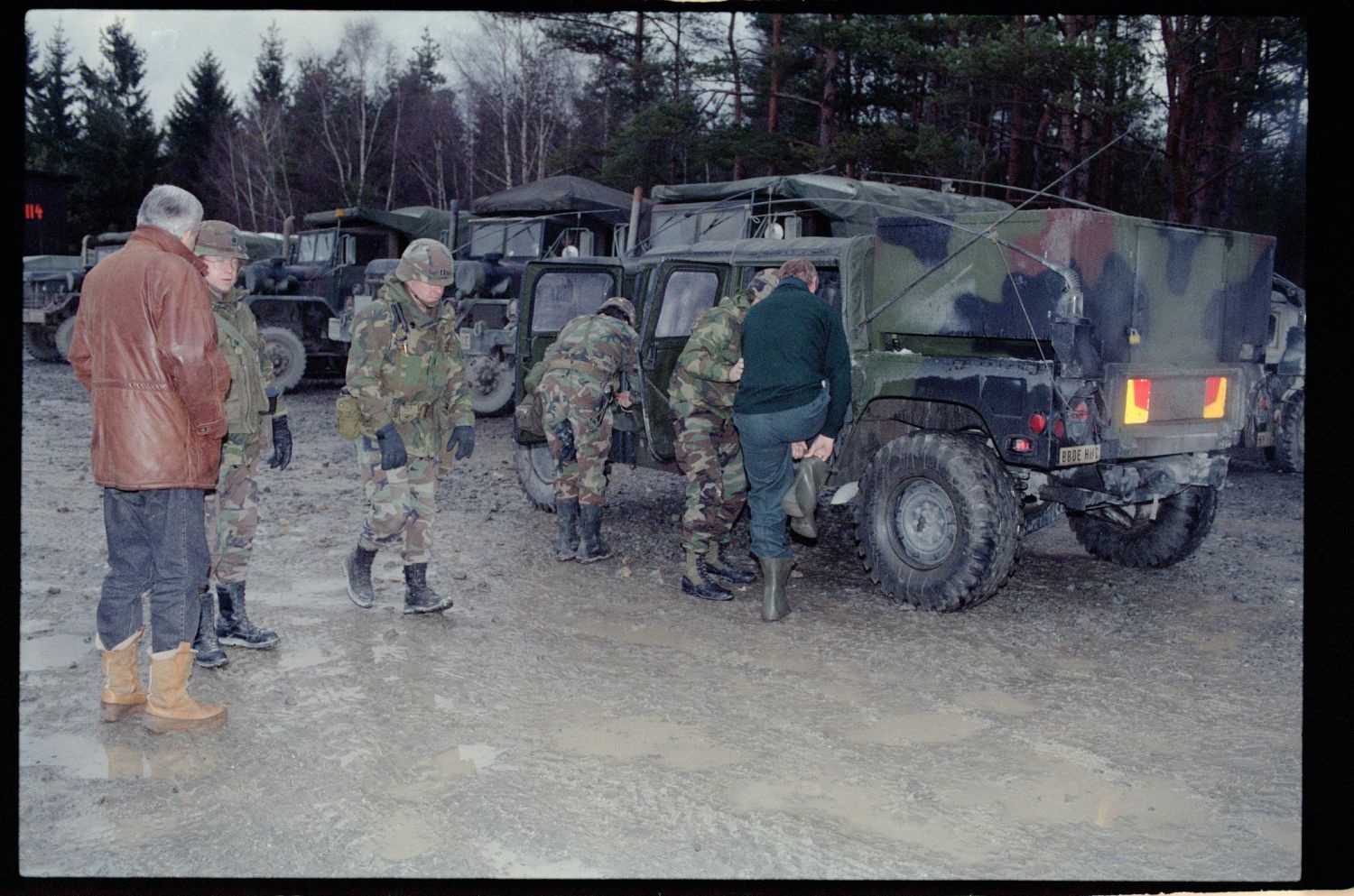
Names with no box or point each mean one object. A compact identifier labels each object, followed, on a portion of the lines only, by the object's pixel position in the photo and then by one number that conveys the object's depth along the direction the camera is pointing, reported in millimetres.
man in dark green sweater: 5211
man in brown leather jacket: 3688
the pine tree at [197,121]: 28547
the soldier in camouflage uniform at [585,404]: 6266
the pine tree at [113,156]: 20922
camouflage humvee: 5227
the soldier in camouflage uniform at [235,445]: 4402
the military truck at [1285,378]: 9422
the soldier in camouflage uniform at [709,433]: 5781
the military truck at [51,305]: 16922
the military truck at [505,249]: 12109
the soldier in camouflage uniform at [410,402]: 5020
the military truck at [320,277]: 13812
